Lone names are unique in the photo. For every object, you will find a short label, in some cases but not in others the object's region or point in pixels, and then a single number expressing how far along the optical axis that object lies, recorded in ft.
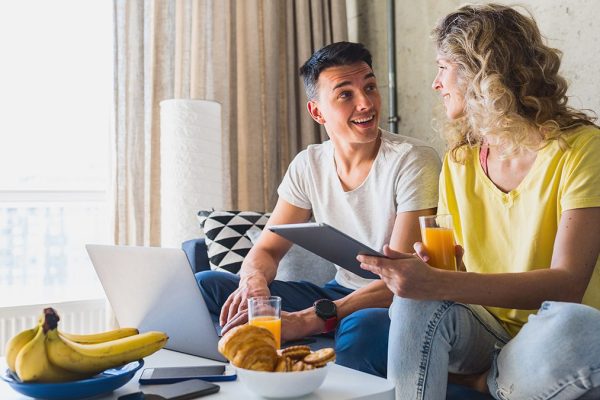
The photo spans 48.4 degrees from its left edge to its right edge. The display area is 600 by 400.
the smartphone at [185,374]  3.98
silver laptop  4.60
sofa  6.22
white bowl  3.45
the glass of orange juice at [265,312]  4.43
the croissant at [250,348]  3.56
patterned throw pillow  8.31
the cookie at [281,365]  3.56
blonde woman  4.10
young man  6.44
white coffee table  3.64
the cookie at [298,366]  3.55
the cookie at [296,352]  3.66
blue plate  3.54
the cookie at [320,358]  3.57
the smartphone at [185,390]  3.63
